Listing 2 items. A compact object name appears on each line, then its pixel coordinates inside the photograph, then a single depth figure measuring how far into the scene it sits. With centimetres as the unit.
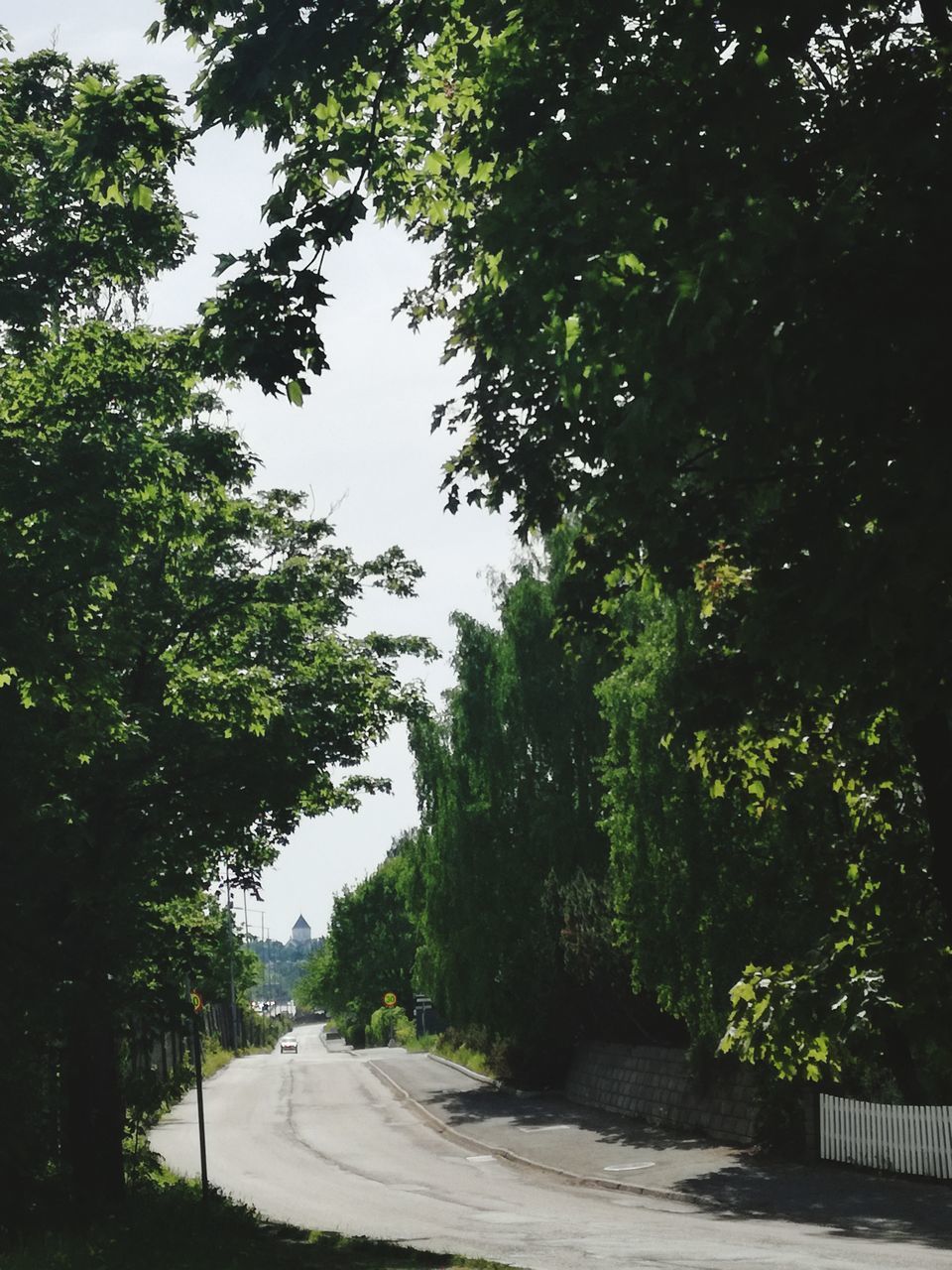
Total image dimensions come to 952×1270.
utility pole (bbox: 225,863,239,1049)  9300
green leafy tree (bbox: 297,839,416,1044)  10588
